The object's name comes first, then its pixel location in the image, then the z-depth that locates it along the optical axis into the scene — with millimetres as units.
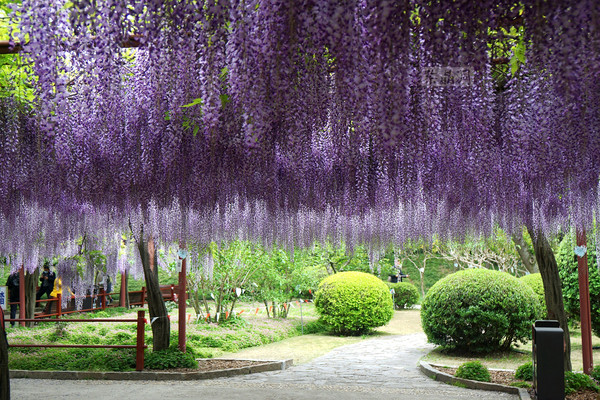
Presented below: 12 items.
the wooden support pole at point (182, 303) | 8984
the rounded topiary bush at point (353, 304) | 13406
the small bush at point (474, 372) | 7393
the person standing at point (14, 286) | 15508
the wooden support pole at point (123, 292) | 19494
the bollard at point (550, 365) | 4809
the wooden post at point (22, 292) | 14070
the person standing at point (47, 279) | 16798
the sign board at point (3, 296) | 16472
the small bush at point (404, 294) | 20562
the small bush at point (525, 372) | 7232
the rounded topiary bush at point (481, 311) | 9680
